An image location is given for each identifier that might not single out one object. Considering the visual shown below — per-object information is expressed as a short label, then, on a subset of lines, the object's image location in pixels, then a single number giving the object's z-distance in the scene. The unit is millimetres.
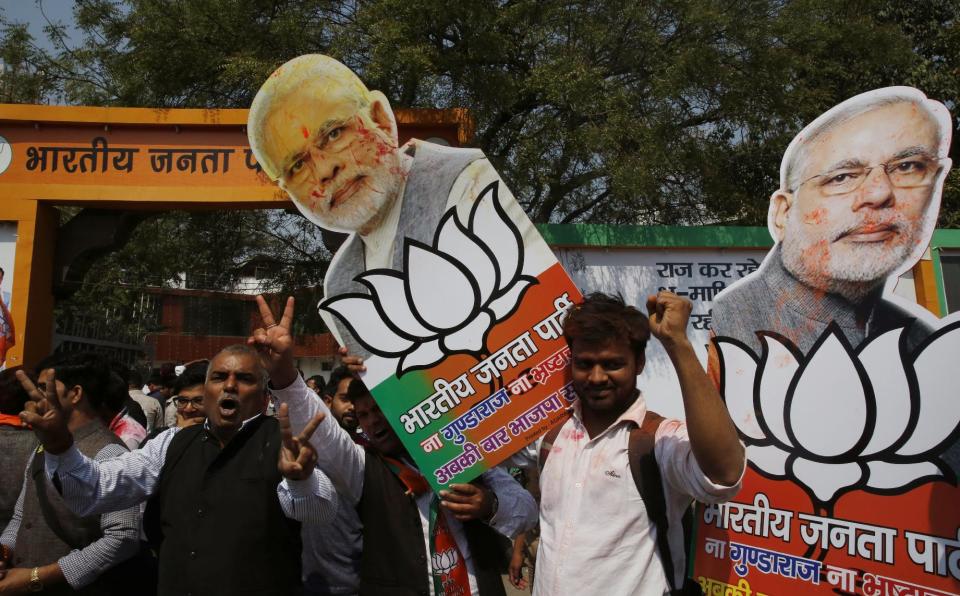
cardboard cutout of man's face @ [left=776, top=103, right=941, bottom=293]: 2340
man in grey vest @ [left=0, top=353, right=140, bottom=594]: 2469
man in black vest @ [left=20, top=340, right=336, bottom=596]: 2197
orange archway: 6355
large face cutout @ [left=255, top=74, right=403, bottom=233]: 2475
